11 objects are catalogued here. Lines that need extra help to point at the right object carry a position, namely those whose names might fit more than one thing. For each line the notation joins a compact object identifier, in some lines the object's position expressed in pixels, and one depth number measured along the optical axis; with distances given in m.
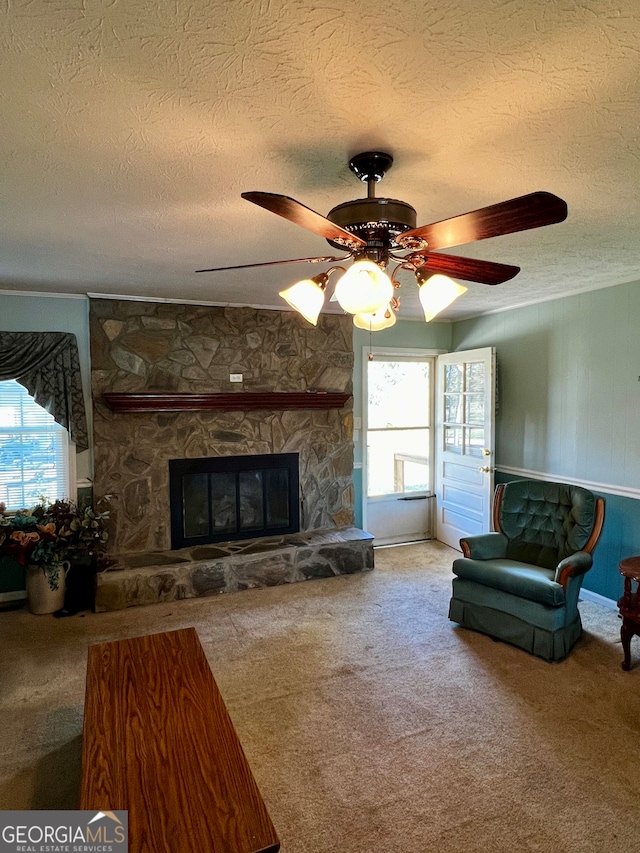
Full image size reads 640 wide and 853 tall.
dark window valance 3.73
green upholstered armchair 2.94
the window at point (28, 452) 3.84
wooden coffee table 1.35
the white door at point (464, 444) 4.58
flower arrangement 3.51
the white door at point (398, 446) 5.27
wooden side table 2.81
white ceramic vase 3.63
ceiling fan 1.38
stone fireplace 4.07
